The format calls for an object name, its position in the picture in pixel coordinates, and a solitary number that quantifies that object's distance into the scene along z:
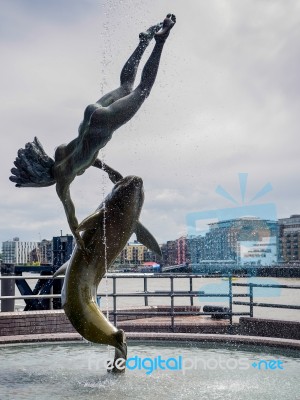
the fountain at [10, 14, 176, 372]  6.56
